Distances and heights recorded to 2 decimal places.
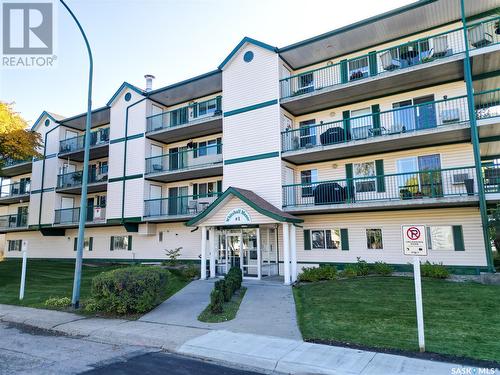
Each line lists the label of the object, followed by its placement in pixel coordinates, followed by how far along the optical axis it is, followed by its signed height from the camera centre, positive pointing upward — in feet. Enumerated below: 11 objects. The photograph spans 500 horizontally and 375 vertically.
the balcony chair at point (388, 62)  56.03 +27.93
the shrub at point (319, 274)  53.11 -5.72
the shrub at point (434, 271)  47.26 -4.96
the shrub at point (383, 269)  52.90 -5.09
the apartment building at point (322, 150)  51.08 +14.71
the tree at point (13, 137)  64.44 +19.89
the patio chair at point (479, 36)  49.44 +28.22
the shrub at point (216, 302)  34.91 -6.37
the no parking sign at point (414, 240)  23.81 -0.36
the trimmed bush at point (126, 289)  34.73 -4.97
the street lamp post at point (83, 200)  39.17 +4.88
